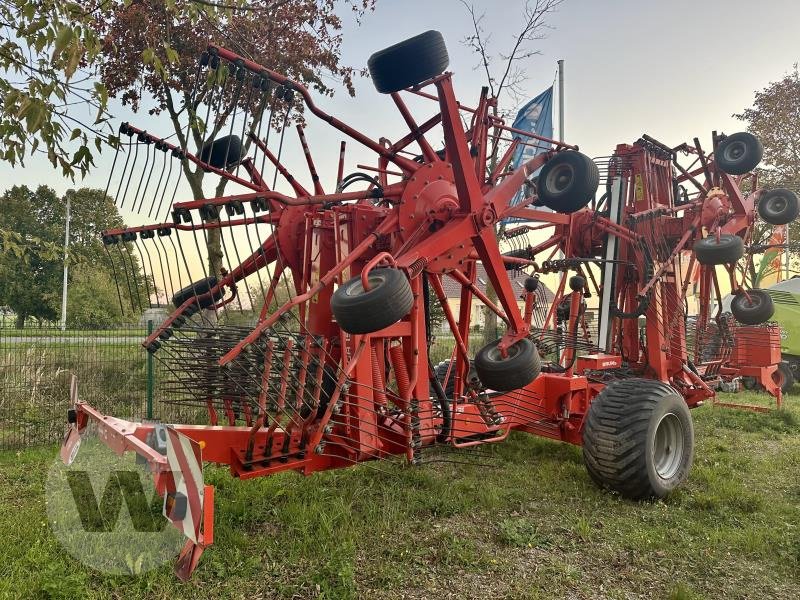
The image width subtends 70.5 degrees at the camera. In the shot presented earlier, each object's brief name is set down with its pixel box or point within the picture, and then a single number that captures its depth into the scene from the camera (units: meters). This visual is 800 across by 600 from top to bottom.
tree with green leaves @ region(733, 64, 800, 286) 18.94
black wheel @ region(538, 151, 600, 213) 4.25
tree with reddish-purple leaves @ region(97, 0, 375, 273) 7.40
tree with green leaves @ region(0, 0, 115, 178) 3.31
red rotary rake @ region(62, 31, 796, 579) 3.52
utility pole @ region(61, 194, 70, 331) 26.33
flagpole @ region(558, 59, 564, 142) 13.55
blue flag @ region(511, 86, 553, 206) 11.85
